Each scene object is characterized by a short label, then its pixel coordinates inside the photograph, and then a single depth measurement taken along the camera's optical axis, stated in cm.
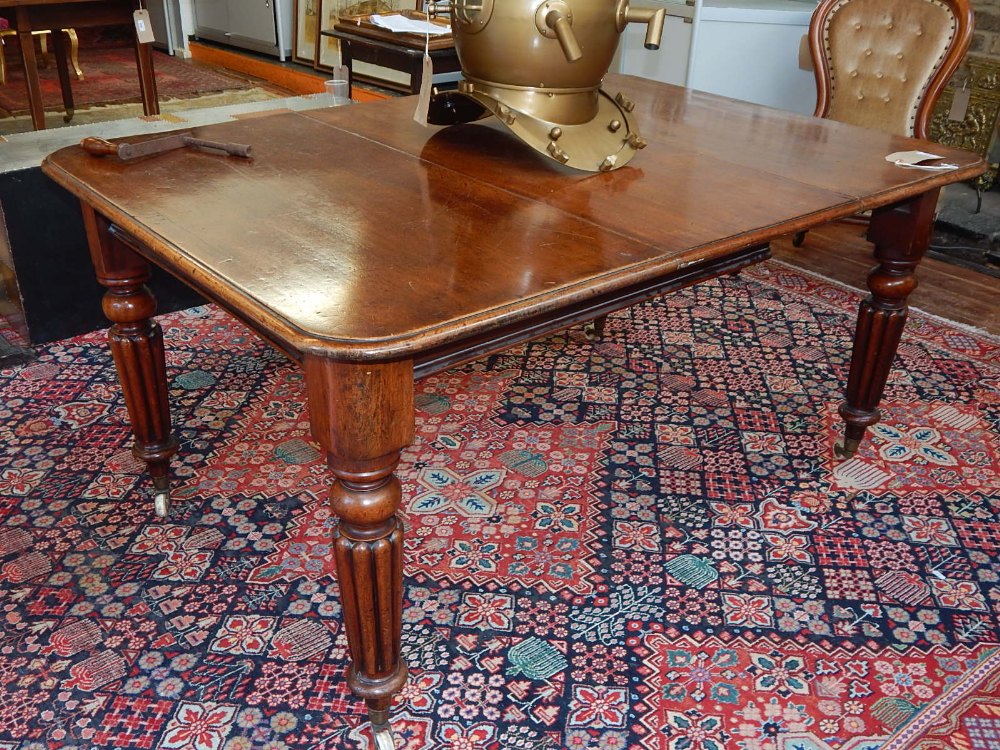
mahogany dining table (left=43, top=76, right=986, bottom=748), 121
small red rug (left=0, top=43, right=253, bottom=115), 587
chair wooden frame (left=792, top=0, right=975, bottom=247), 304
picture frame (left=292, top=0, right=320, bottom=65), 628
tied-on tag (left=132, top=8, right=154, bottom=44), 450
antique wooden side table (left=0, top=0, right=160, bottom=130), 426
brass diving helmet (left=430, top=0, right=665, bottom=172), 165
